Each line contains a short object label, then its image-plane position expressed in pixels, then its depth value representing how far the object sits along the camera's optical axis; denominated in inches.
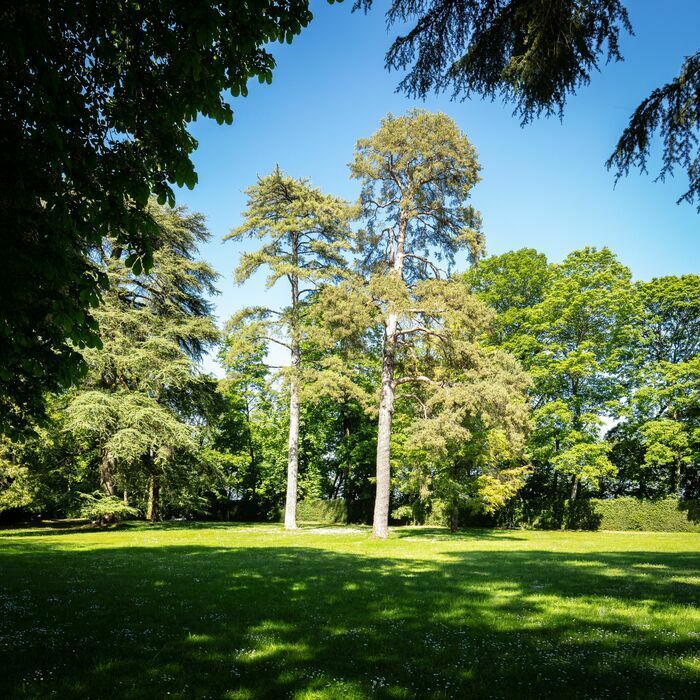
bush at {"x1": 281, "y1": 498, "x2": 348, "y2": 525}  1366.9
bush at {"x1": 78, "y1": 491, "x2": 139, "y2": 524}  872.3
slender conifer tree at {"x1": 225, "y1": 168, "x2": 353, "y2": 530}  957.8
